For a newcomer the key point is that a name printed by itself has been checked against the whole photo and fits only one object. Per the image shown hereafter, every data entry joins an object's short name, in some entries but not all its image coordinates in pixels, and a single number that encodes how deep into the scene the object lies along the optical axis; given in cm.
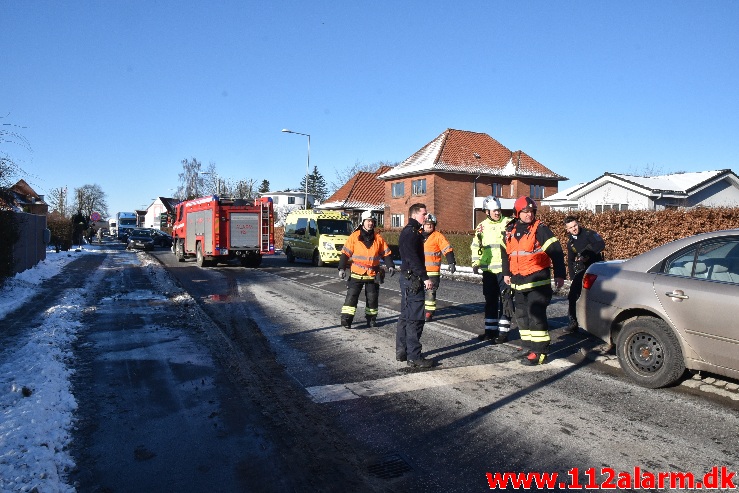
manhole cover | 356
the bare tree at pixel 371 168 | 8319
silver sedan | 477
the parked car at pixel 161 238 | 4081
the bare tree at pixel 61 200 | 6516
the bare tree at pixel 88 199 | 8072
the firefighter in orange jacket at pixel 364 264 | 843
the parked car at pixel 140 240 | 3834
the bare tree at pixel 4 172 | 1099
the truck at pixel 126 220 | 5921
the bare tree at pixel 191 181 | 7788
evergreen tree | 10676
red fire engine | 2081
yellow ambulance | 2123
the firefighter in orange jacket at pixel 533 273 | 610
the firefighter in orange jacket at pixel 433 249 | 783
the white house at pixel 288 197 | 8906
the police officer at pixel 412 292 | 608
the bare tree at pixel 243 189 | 6419
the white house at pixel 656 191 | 2658
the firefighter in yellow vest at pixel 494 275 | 741
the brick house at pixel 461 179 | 4009
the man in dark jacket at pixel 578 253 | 769
